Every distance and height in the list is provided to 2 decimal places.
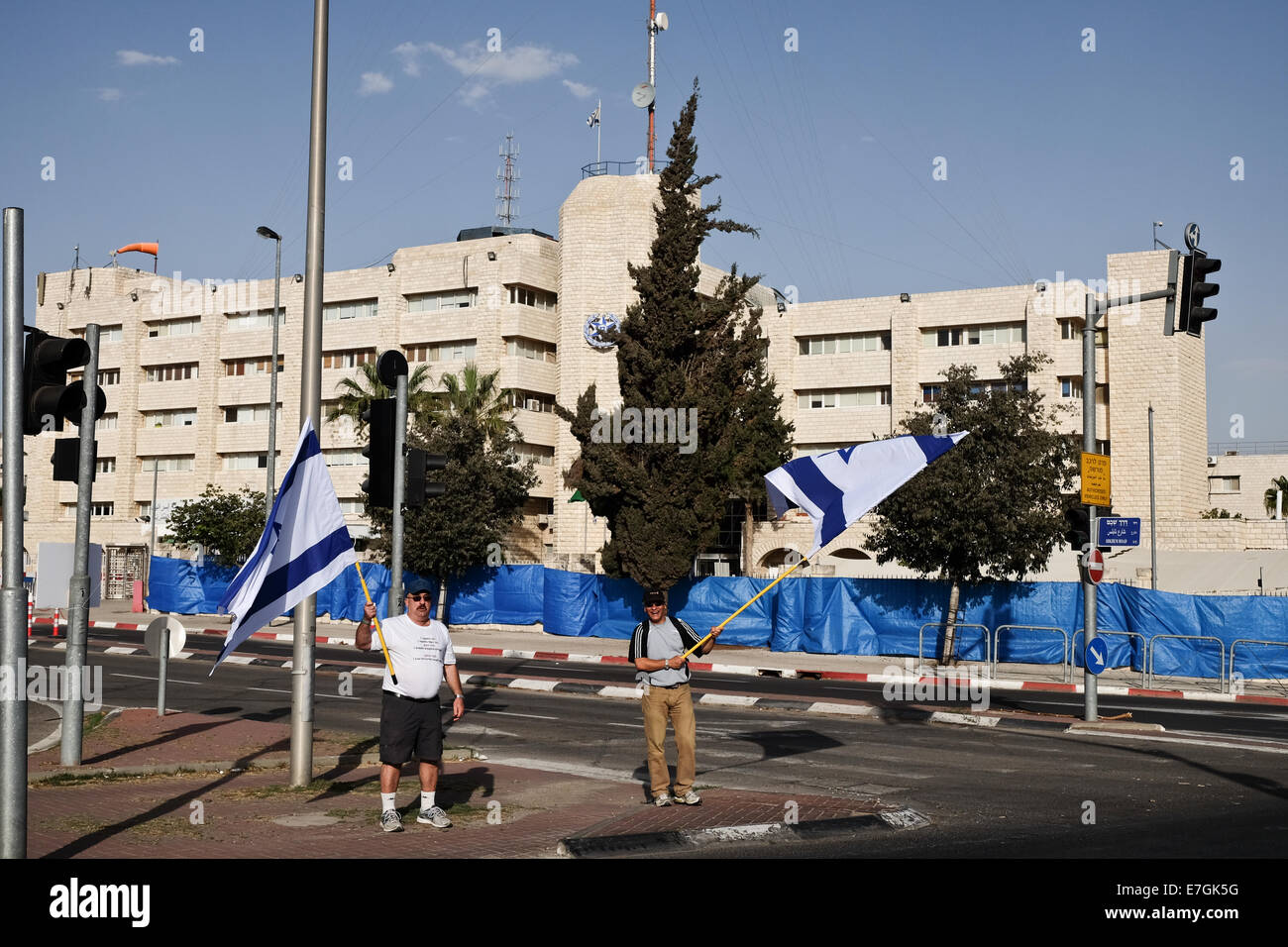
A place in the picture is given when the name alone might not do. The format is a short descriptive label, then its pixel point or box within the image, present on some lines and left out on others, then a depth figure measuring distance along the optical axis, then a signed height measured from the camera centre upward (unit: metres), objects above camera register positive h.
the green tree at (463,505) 39.59 +1.58
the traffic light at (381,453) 13.54 +1.09
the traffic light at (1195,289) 16.05 +3.52
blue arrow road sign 17.12 -1.32
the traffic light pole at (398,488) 13.60 +0.71
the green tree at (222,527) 44.22 +0.87
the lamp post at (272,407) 33.22 +3.88
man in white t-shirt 9.15 -1.12
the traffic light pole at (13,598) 6.69 -0.27
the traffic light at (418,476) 13.80 +0.85
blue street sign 17.62 +0.40
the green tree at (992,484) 28.52 +1.71
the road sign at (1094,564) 17.70 -0.05
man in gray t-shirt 10.22 -1.17
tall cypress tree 35.41 +4.38
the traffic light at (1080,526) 17.89 +0.49
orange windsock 73.69 +17.94
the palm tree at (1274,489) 78.50 +4.82
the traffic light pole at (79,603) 12.10 -0.55
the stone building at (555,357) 54.00 +9.59
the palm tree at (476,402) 48.41 +6.09
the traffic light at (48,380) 7.29 +1.01
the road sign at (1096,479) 17.73 +1.16
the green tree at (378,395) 46.67 +6.09
